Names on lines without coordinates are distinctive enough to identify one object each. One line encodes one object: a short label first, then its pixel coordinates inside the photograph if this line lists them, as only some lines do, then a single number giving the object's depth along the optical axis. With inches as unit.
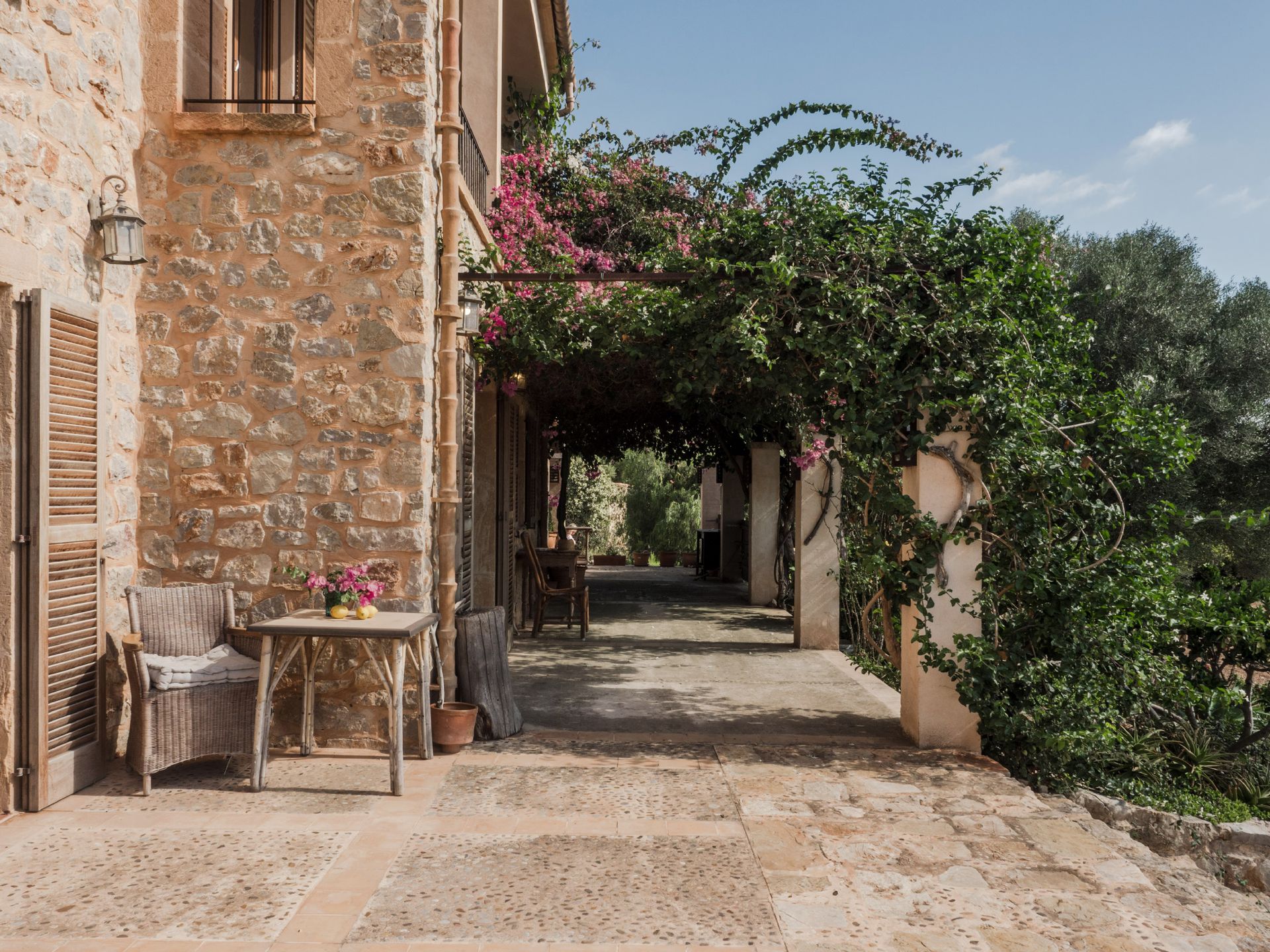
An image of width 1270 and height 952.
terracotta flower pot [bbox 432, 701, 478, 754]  179.2
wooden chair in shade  334.0
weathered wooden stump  189.8
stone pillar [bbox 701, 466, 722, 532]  641.6
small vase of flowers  164.1
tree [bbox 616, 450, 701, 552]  715.4
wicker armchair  149.5
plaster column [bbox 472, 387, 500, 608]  287.4
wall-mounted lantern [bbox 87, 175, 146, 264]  155.8
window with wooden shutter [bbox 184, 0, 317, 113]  220.7
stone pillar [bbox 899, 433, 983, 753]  187.2
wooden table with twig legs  153.6
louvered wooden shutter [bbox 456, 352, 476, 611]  229.6
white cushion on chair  152.8
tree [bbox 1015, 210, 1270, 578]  455.5
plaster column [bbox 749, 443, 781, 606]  419.8
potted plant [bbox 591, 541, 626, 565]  707.4
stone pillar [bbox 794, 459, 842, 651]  315.6
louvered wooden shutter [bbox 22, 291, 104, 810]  141.4
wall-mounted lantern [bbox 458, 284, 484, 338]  198.1
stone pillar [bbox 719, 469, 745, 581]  554.3
